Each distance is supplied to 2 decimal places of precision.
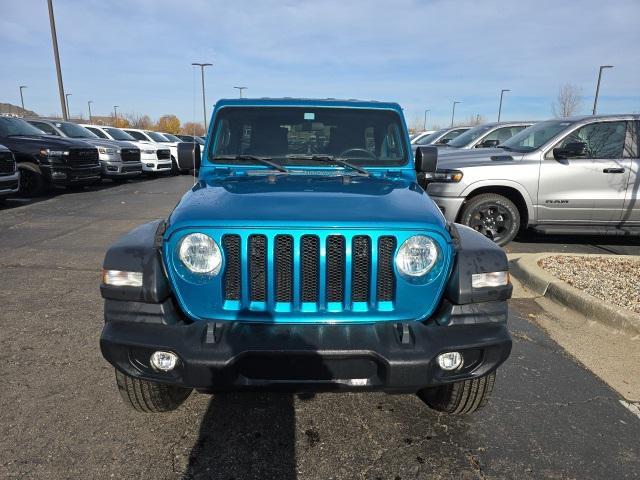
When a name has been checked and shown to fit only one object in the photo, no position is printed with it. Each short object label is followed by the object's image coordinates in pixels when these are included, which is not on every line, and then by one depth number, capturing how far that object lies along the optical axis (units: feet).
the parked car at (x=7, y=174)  29.89
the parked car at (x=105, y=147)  43.29
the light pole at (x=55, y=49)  58.34
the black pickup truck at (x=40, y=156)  35.50
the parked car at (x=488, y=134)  33.65
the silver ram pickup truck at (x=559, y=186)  20.47
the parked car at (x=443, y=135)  48.58
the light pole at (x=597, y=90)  106.06
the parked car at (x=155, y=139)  61.05
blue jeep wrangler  6.97
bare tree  122.80
